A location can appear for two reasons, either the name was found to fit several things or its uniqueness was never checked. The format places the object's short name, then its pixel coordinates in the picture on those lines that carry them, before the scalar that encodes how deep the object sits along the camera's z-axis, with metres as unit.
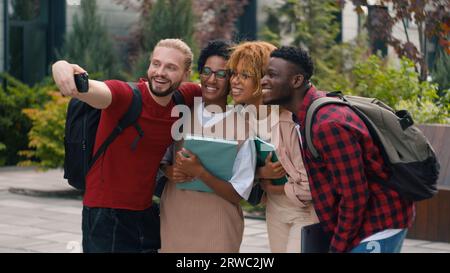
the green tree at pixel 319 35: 17.59
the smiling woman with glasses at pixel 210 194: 4.69
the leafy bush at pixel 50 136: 12.17
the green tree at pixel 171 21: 15.65
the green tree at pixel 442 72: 14.41
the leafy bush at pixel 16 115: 14.85
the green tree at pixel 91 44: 15.70
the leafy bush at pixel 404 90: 9.91
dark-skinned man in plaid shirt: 3.76
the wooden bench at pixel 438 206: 8.91
